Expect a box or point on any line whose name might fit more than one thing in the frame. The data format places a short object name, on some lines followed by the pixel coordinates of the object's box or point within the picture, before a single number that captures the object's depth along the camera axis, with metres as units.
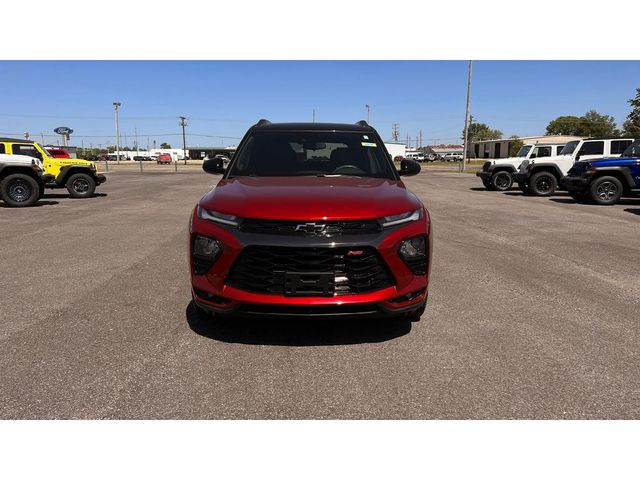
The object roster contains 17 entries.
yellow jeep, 15.48
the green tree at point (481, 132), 132.75
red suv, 2.98
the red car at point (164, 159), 90.75
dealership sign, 55.44
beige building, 71.38
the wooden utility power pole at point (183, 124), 80.62
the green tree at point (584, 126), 95.47
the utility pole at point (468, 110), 35.88
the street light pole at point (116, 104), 75.44
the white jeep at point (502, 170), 18.23
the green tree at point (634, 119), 61.49
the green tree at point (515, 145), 70.75
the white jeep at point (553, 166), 16.00
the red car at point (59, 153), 18.31
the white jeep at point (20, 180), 12.76
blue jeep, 13.09
